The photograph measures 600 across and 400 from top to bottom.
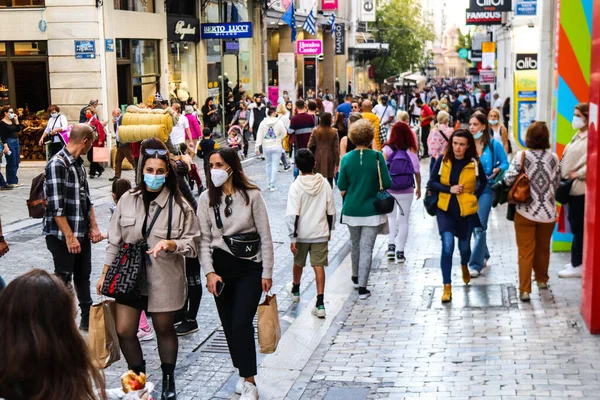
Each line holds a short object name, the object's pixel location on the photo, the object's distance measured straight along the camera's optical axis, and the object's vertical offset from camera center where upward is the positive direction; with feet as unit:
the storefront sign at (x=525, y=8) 78.43 +4.27
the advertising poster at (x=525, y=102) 74.43 -3.41
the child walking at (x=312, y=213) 28.81 -4.61
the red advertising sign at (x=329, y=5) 167.12 +10.27
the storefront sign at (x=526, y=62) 81.38 -0.24
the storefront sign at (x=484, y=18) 105.18 +4.73
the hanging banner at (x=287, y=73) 123.24 -1.27
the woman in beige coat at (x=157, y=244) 20.21 -3.89
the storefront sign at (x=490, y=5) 94.63 +5.59
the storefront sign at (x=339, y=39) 178.60 +4.49
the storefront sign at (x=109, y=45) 75.29 +1.72
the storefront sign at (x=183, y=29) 91.09 +3.63
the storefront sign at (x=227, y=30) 95.55 +3.51
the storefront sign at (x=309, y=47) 126.82 +2.18
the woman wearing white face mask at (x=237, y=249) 21.01 -4.14
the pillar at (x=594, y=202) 25.34 -3.97
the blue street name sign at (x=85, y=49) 73.92 +1.41
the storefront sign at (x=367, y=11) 205.86 +11.15
